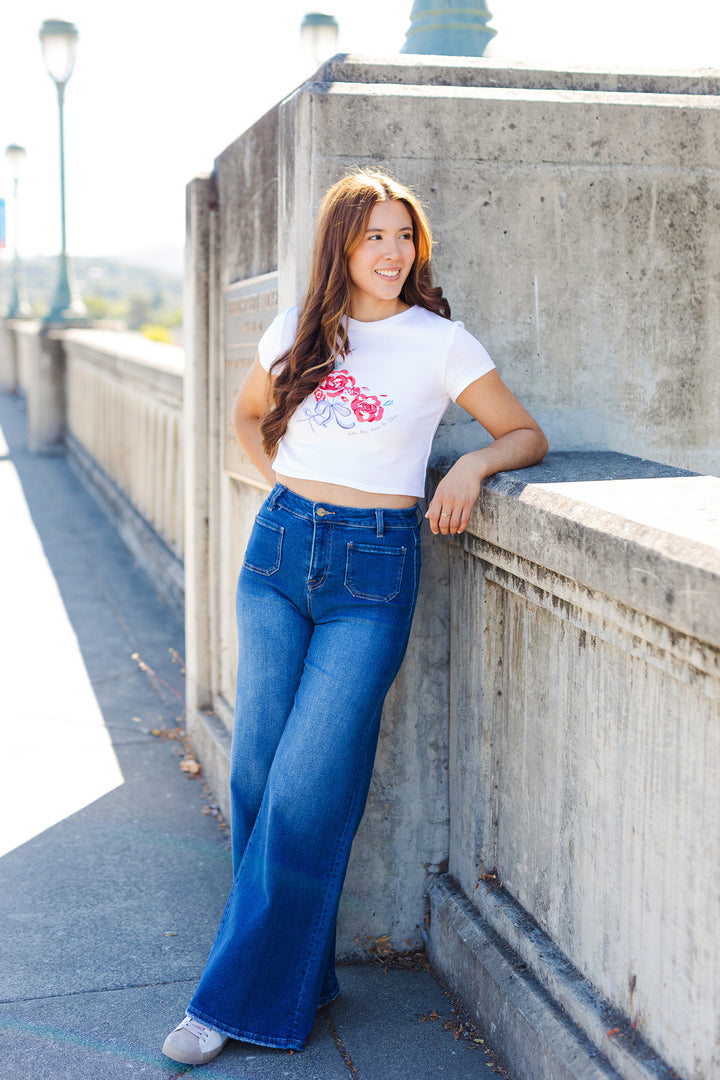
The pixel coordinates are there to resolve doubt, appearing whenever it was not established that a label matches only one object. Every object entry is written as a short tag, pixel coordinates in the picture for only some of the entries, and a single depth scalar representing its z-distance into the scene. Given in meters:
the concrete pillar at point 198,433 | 4.89
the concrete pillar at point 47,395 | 15.00
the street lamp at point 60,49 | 14.45
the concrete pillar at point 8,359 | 23.72
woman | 2.94
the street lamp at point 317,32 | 13.13
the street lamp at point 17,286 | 24.97
